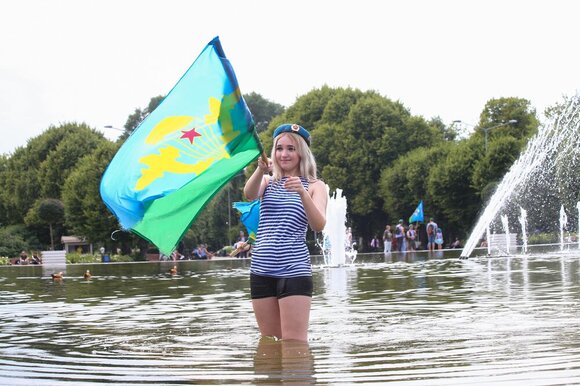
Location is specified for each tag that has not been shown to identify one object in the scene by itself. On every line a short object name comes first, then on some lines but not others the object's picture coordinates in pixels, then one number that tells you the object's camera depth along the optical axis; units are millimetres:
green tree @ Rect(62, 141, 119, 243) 72125
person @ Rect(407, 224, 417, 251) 54719
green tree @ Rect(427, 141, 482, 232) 69062
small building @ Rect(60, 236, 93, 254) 89869
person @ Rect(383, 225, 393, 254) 53750
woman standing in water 8141
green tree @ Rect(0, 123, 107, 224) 88750
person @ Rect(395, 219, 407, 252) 53494
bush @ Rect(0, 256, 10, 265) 61250
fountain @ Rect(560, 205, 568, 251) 51300
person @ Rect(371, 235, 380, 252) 70875
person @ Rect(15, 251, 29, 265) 57719
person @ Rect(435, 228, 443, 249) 53875
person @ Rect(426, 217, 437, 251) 50812
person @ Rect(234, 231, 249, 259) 61938
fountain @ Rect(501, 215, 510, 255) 46319
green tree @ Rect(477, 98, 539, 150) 81931
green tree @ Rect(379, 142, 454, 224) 72438
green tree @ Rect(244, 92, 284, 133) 111125
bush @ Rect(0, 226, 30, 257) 72125
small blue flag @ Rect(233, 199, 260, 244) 13477
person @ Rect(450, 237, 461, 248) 62912
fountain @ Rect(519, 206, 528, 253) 48719
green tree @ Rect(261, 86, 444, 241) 77250
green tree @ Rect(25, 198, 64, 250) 71688
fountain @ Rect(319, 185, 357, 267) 35375
